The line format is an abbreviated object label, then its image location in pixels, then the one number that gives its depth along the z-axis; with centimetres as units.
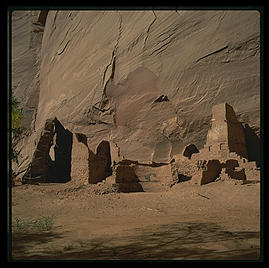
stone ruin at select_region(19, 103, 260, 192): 1427
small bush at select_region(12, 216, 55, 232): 731
